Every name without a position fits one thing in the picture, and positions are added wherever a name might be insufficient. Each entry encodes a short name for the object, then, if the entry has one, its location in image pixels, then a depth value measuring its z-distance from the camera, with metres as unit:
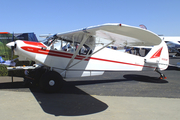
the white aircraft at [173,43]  28.96
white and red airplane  5.50
